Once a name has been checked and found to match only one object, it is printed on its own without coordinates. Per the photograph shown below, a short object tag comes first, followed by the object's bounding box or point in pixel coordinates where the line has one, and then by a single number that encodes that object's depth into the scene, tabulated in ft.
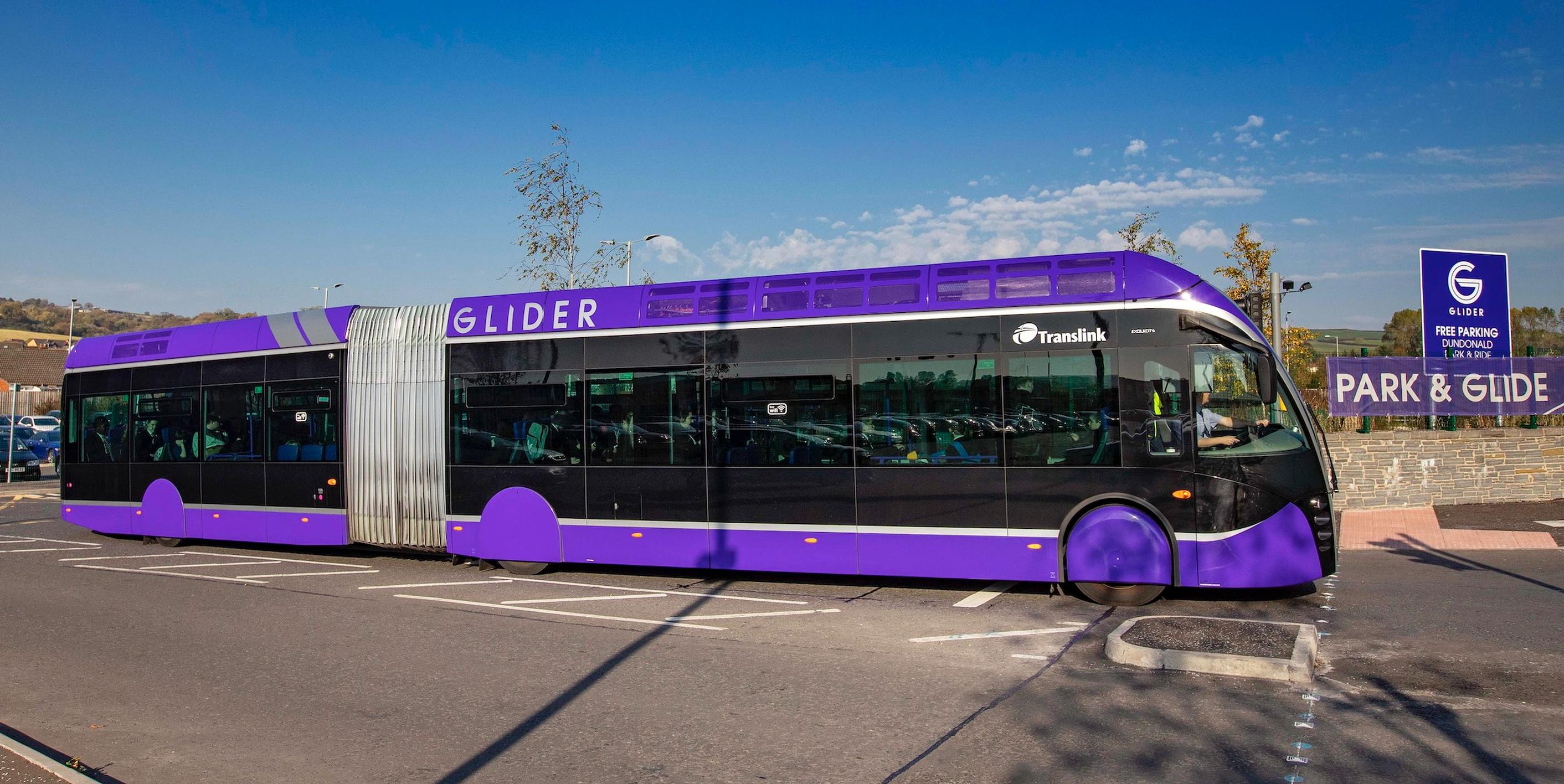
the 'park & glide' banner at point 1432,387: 59.62
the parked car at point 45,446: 145.79
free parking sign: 63.57
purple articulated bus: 31.01
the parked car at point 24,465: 108.68
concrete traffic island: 23.11
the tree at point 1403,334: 194.49
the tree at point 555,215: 76.69
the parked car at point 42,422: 162.91
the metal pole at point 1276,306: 52.70
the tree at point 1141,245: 76.89
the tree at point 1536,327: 173.99
